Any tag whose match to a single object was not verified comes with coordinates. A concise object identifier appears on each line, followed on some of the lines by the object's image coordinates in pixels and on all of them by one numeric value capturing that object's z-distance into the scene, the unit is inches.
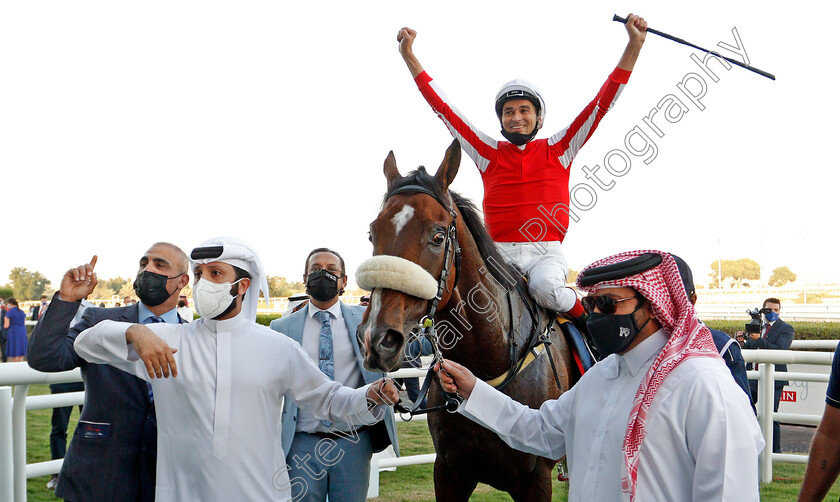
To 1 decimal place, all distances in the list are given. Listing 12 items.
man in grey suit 118.5
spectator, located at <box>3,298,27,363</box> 495.8
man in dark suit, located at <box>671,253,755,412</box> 123.6
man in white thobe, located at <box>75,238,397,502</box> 90.3
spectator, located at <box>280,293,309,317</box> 265.8
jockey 135.8
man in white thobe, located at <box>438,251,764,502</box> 65.5
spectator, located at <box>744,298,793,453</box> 318.3
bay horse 96.0
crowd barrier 117.5
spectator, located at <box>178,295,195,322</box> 350.8
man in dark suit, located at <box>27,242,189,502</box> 94.1
